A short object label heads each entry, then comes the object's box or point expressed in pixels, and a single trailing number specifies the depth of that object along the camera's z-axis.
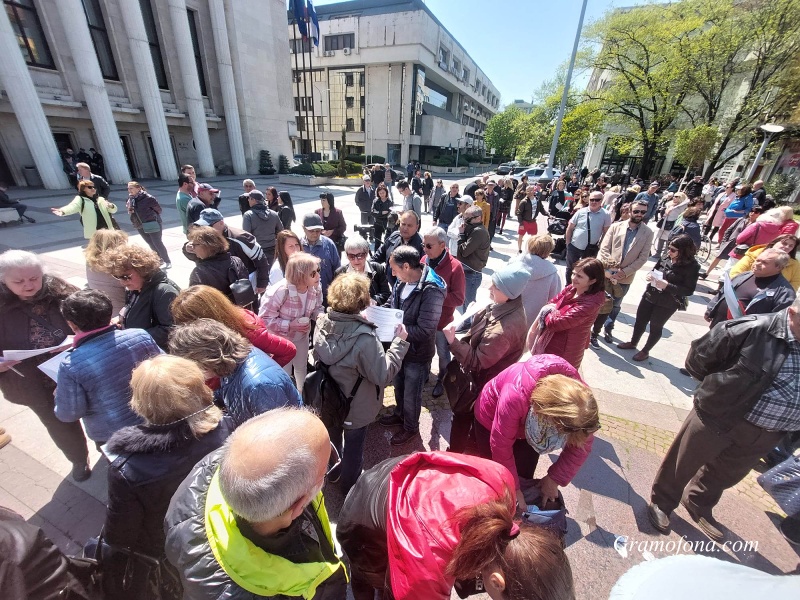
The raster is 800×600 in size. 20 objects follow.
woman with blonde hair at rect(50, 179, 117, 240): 5.69
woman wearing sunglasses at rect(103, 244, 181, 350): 2.57
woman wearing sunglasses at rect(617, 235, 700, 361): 3.93
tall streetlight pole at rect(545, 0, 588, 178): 14.06
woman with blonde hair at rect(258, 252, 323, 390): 2.87
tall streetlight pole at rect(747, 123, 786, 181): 11.76
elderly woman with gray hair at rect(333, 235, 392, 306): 3.52
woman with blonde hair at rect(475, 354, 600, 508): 1.62
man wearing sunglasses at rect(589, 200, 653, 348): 4.68
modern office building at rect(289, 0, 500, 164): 39.00
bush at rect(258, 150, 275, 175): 23.39
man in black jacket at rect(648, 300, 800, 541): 2.04
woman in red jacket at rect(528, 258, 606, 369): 2.87
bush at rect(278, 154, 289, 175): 23.48
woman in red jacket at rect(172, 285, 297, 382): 2.12
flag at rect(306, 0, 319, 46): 21.41
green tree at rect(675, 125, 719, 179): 17.41
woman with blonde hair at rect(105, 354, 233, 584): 1.40
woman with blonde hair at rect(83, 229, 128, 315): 2.97
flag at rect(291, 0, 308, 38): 20.97
